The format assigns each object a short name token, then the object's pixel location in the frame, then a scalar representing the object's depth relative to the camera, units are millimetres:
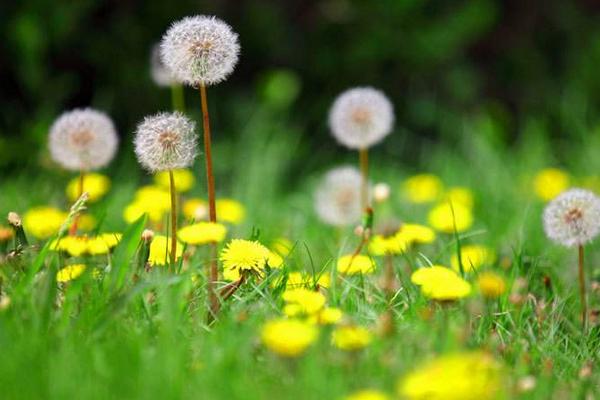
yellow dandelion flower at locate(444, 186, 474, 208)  7241
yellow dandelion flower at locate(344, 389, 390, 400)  2994
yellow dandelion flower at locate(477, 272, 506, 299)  4203
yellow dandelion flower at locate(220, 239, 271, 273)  4293
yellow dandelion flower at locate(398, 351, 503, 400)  2807
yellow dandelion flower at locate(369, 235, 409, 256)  4906
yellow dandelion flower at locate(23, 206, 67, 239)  5727
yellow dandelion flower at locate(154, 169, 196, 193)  7419
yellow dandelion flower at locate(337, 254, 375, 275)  4672
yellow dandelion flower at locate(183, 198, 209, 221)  6672
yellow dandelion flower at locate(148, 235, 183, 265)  4566
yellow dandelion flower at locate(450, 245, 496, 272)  5238
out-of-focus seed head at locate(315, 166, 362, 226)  6602
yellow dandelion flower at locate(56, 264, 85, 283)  4236
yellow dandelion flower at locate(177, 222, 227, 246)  4105
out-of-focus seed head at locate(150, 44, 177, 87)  7621
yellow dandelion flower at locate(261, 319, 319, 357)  3156
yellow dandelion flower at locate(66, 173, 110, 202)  6879
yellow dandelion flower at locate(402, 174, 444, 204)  7886
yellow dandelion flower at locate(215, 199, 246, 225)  6480
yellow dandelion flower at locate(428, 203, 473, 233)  5832
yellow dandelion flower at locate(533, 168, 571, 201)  7687
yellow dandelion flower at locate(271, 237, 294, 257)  5273
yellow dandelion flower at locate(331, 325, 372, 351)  3418
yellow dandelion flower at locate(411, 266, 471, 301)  3850
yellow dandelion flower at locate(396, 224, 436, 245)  5039
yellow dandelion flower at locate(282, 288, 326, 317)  3895
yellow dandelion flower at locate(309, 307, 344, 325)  3826
